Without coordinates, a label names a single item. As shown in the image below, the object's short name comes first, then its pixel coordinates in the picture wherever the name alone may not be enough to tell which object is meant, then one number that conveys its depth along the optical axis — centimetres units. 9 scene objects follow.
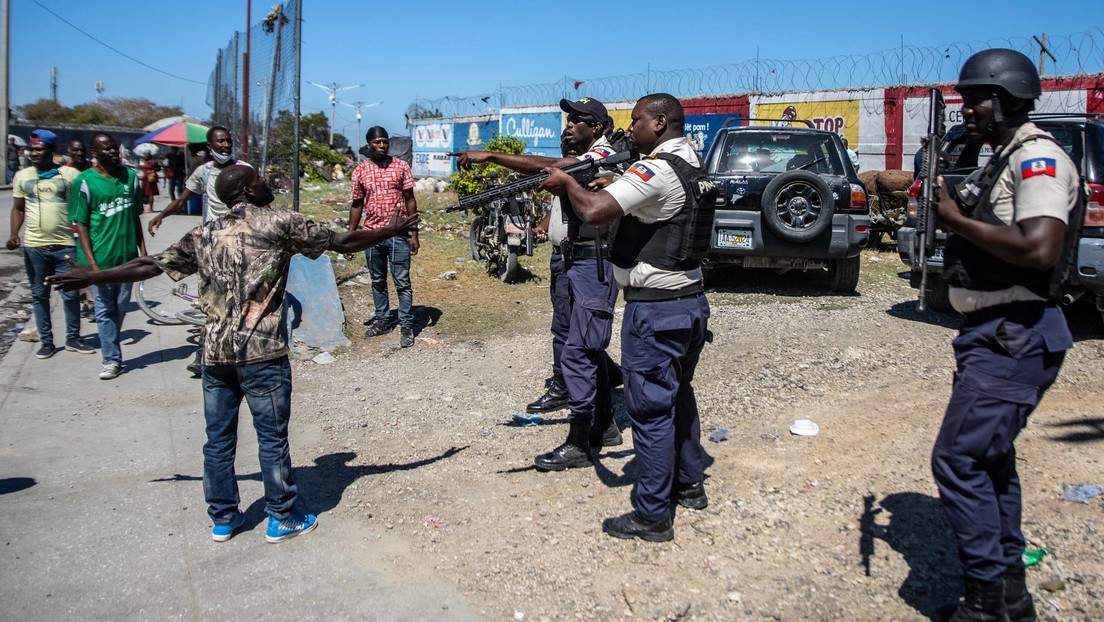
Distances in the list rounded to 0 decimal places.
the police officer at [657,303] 357
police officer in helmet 274
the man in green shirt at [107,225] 651
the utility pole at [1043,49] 1491
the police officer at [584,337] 465
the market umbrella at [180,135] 2008
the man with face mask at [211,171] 690
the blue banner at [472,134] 2673
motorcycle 980
